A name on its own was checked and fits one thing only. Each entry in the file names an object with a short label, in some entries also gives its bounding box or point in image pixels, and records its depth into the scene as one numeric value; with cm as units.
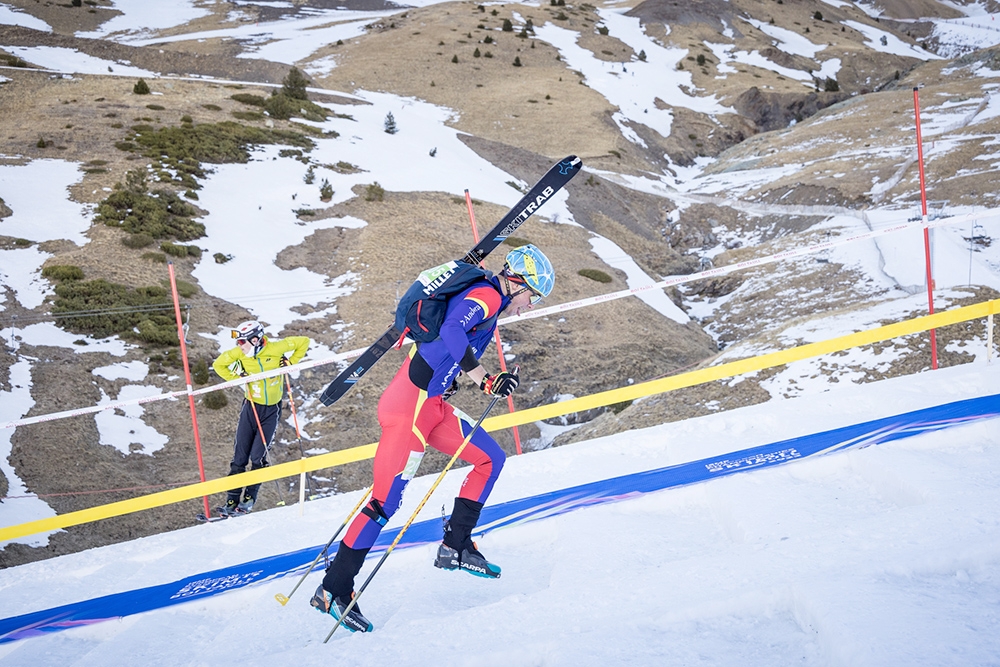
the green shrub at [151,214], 2284
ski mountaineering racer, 454
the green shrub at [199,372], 1695
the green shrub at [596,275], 2564
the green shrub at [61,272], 1967
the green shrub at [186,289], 2000
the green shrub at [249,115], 3416
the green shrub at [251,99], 3681
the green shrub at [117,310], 1820
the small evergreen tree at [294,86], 3922
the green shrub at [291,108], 3531
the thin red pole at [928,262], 852
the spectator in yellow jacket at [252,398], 938
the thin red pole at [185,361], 970
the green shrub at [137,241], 2205
